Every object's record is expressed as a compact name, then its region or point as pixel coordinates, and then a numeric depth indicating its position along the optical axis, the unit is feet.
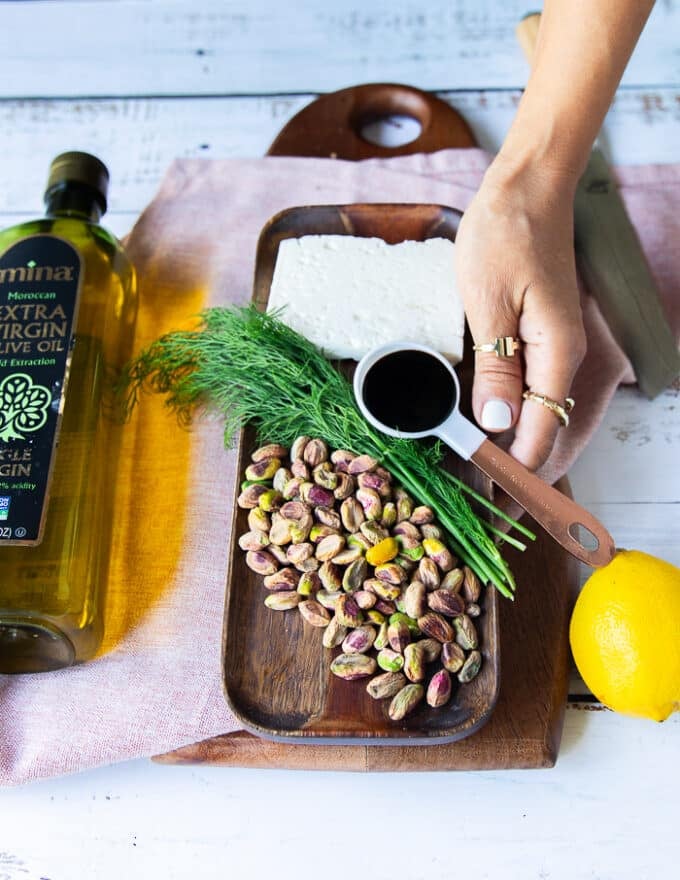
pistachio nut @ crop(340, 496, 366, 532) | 2.92
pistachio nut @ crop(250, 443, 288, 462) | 3.07
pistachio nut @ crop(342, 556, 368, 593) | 2.82
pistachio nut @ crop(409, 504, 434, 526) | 2.92
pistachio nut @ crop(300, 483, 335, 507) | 2.94
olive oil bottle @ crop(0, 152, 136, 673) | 2.90
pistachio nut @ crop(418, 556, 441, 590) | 2.83
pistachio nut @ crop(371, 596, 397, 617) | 2.83
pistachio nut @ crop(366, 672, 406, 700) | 2.72
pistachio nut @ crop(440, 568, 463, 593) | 2.83
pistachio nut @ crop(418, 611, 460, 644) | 2.76
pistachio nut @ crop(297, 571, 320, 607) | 2.86
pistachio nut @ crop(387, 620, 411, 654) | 2.75
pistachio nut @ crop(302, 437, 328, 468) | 3.04
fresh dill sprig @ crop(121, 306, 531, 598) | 2.93
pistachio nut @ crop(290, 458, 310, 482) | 3.01
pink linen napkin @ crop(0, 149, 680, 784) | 2.94
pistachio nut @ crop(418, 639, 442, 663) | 2.76
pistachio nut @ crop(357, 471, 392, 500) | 2.96
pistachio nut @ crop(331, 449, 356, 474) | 3.02
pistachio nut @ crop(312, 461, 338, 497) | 2.97
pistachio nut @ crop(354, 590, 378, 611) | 2.80
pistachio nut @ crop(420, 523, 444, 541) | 2.90
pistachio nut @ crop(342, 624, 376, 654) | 2.78
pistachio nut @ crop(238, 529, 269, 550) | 2.93
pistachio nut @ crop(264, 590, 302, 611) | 2.87
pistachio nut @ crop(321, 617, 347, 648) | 2.80
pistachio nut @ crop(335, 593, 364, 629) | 2.79
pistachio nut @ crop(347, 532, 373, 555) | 2.88
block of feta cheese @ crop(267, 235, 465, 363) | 3.21
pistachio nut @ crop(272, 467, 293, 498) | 3.02
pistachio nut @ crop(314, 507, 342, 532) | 2.93
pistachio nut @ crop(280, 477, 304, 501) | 2.98
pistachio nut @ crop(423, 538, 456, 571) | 2.85
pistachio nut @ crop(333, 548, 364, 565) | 2.86
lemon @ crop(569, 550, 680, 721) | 2.59
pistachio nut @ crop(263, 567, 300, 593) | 2.88
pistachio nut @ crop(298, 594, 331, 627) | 2.83
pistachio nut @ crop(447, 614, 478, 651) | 2.77
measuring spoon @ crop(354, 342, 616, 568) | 2.84
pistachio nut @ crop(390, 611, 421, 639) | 2.79
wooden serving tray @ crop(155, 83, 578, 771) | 2.84
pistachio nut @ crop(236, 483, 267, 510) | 2.99
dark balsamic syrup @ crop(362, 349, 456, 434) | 3.01
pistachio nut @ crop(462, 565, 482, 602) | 2.85
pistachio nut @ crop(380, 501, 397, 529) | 2.94
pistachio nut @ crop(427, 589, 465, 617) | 2.78
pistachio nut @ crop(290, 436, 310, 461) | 3.05
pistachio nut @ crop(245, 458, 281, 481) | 3.03
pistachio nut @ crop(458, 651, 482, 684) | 2.73
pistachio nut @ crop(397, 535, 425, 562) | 2.87
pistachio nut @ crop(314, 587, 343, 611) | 2.82
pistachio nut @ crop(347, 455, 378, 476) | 2.98
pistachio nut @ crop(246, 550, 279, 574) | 2.91
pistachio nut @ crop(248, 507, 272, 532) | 2.94
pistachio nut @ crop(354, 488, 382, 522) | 2.93
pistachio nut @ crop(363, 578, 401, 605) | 2.81
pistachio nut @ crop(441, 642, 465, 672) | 2.73
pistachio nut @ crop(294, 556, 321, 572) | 2.89
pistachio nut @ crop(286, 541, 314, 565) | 2.89
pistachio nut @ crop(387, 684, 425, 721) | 2.68
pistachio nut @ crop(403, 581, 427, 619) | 2.78
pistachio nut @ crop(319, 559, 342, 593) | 2.85
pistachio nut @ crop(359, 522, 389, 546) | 2.87
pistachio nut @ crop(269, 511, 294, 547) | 2.91
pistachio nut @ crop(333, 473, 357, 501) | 2.96
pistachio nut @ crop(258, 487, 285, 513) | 2.97
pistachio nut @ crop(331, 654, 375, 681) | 2.75
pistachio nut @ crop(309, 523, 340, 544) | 2.92
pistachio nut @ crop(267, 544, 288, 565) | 2.93
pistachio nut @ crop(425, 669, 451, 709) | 2.70
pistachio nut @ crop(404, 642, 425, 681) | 2.72
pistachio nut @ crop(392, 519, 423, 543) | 2.89
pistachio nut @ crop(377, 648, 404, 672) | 2.73
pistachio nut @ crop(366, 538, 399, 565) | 2.83
